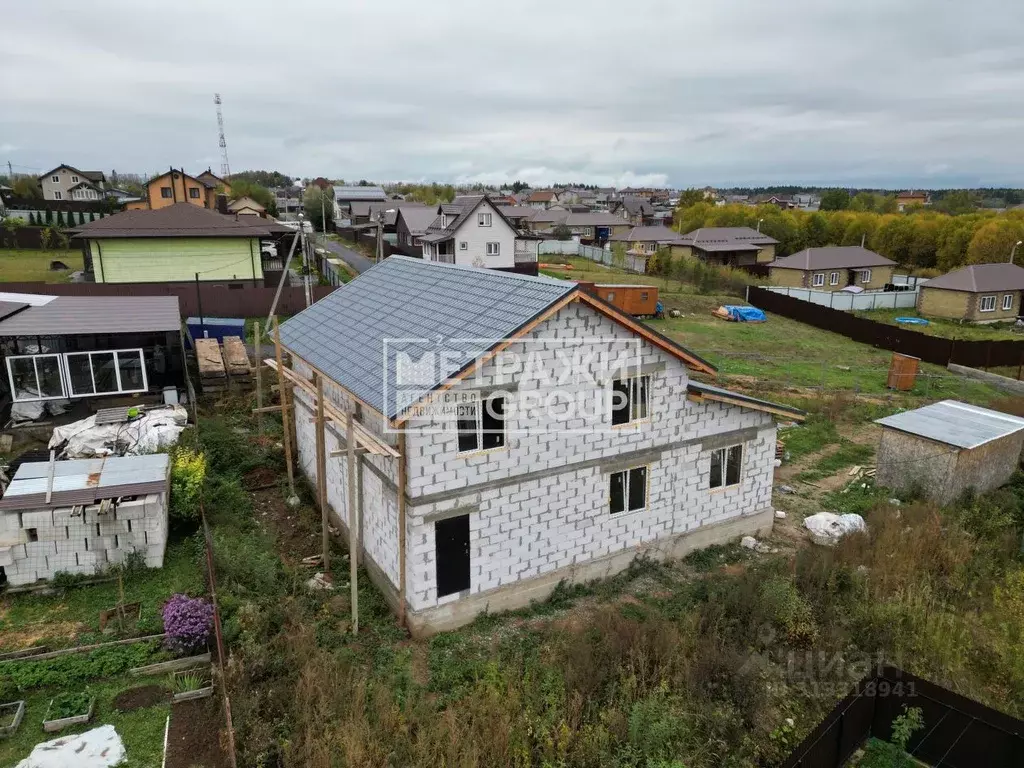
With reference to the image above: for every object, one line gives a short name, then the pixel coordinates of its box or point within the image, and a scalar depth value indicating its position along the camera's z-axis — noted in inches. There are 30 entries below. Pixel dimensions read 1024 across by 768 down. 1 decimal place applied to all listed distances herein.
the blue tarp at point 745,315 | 1612.0
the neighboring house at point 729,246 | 2459.4
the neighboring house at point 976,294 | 1638.8
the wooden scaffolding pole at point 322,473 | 500.4
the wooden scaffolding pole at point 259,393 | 711.4
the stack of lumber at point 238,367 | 885.2
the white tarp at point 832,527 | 583.8
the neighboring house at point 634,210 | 4470.0
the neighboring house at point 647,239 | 2822.3
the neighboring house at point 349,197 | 3498.0
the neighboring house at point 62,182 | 3280.0
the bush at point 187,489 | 529.0
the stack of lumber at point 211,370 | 860.0
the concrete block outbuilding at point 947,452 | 637.3
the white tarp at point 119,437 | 622.2
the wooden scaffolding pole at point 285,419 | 615.3
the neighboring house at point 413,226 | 2230.6
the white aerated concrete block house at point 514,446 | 431.2
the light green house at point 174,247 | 1323.8
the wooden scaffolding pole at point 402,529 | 415.8
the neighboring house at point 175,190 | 2134.6
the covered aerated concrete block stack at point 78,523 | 453.7
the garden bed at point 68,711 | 335.0
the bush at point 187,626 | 390.0
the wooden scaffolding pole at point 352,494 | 418.0
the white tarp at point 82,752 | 314.8
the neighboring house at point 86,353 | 718.5
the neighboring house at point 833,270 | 2026.3
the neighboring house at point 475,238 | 1952.5
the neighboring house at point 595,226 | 3467.0
